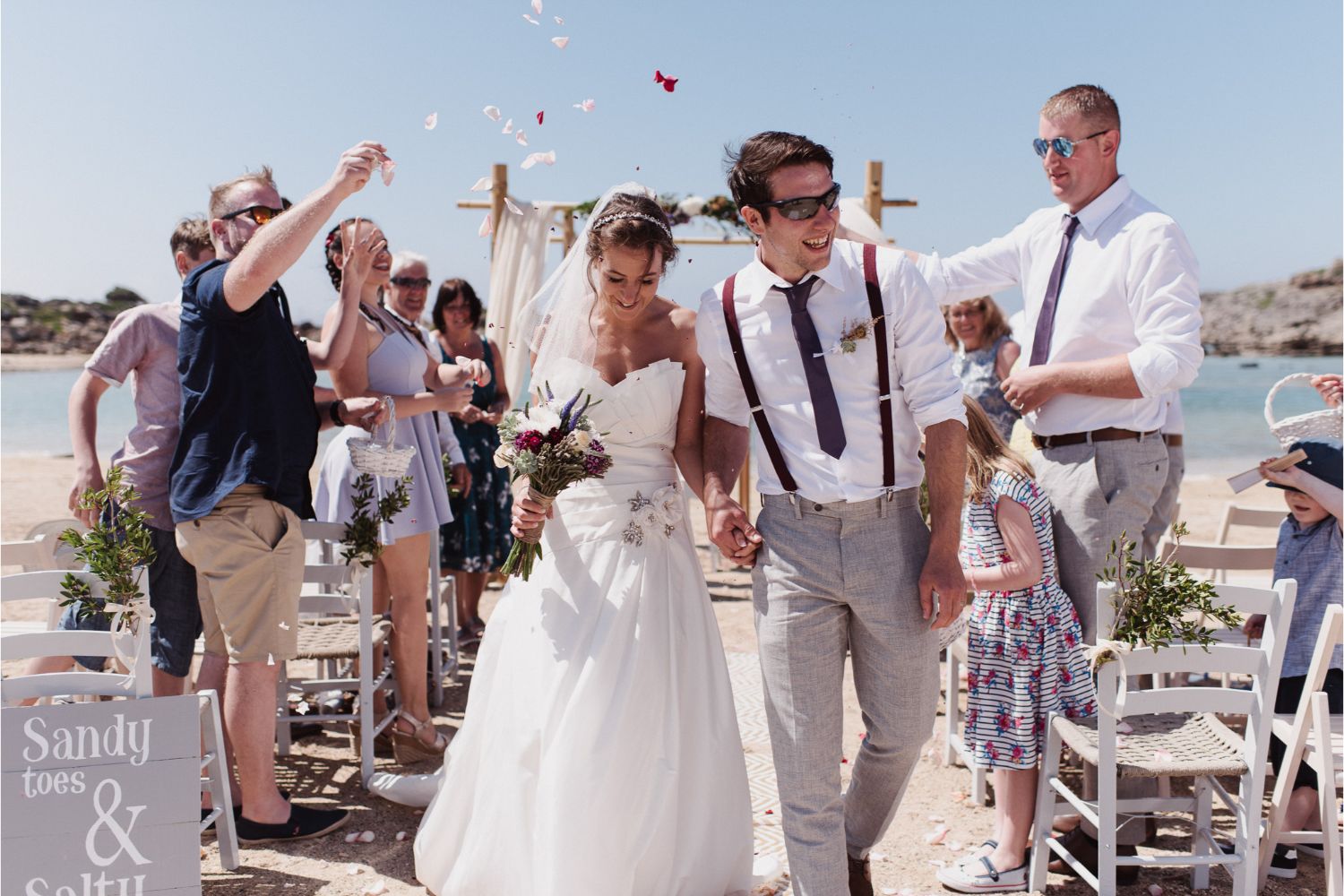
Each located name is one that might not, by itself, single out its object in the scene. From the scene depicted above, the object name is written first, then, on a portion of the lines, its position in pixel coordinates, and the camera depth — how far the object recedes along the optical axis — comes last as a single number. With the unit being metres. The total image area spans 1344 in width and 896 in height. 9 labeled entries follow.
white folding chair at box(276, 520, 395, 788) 4.29
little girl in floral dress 3.42
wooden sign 2.84
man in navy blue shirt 3.49
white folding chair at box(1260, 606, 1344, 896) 3.02
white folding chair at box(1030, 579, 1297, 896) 3.03
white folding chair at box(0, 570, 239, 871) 3.10
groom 2.73
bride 3.00
